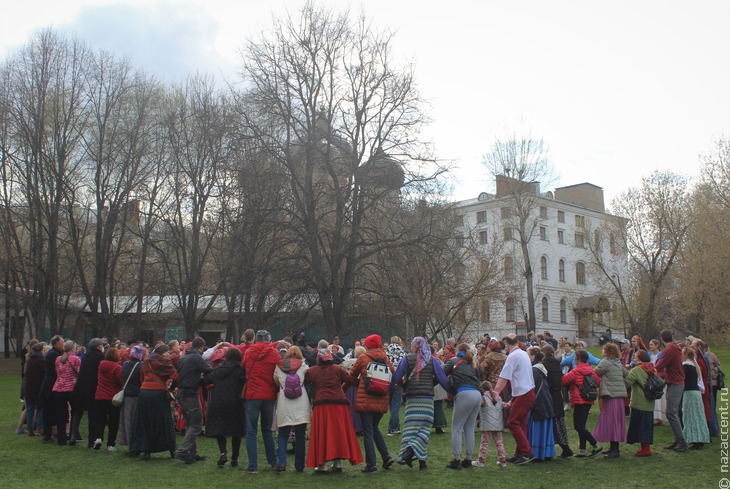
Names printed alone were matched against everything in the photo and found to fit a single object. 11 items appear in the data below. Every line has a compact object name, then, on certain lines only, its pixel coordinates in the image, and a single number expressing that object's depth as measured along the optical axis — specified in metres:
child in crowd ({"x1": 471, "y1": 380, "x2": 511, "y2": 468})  10.69
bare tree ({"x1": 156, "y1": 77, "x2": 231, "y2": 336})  32.19
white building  62.47
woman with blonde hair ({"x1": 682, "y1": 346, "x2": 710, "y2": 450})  12.10
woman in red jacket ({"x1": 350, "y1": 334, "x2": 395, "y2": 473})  10.09
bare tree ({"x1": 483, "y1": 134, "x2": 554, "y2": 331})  46.06
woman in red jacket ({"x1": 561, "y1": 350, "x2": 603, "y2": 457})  11.25
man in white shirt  10.52
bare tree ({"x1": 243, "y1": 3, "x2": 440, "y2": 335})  28.11
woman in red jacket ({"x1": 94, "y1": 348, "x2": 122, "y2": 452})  12.22
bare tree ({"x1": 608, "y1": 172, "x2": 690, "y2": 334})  40.22
